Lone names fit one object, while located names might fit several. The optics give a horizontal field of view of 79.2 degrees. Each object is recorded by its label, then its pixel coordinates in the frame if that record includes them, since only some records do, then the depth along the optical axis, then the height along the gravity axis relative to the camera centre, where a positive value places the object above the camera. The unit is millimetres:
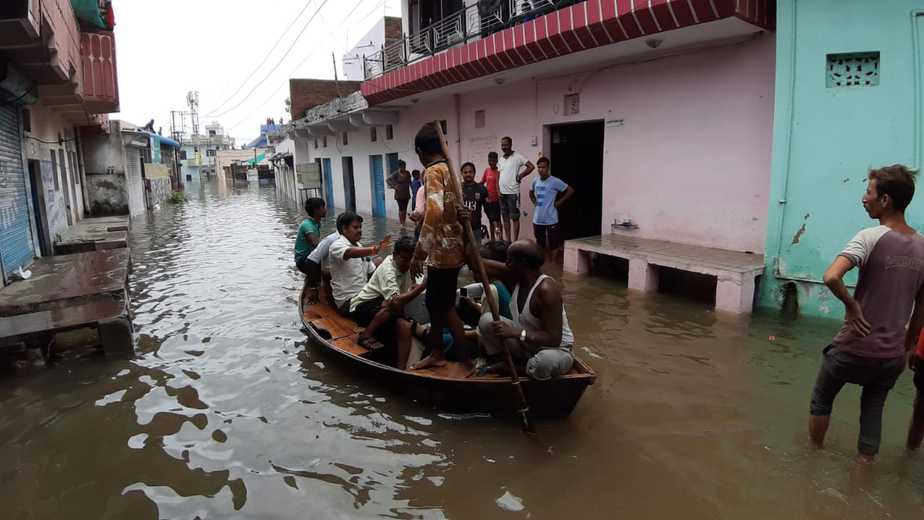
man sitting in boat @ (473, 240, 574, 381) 3639 -988
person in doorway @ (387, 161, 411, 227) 13578 -148
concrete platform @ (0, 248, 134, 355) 5533 -1354
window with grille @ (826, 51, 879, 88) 5730 +996
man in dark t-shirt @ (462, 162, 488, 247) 10195 -324
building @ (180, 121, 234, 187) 69406 +4084
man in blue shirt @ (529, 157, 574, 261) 9047 -417
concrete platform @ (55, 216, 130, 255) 10744 -1065
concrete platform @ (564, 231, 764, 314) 6512 -1163
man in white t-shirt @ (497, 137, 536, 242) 10039 -51
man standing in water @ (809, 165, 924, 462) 2898 -662
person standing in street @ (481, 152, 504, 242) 10648 -314
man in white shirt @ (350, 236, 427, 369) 4785 -1058
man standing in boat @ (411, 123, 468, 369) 4031 -441
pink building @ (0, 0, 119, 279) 6562 +1590
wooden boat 3805 -1525
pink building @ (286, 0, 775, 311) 7340 +1192
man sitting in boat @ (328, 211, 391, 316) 5574 -835
